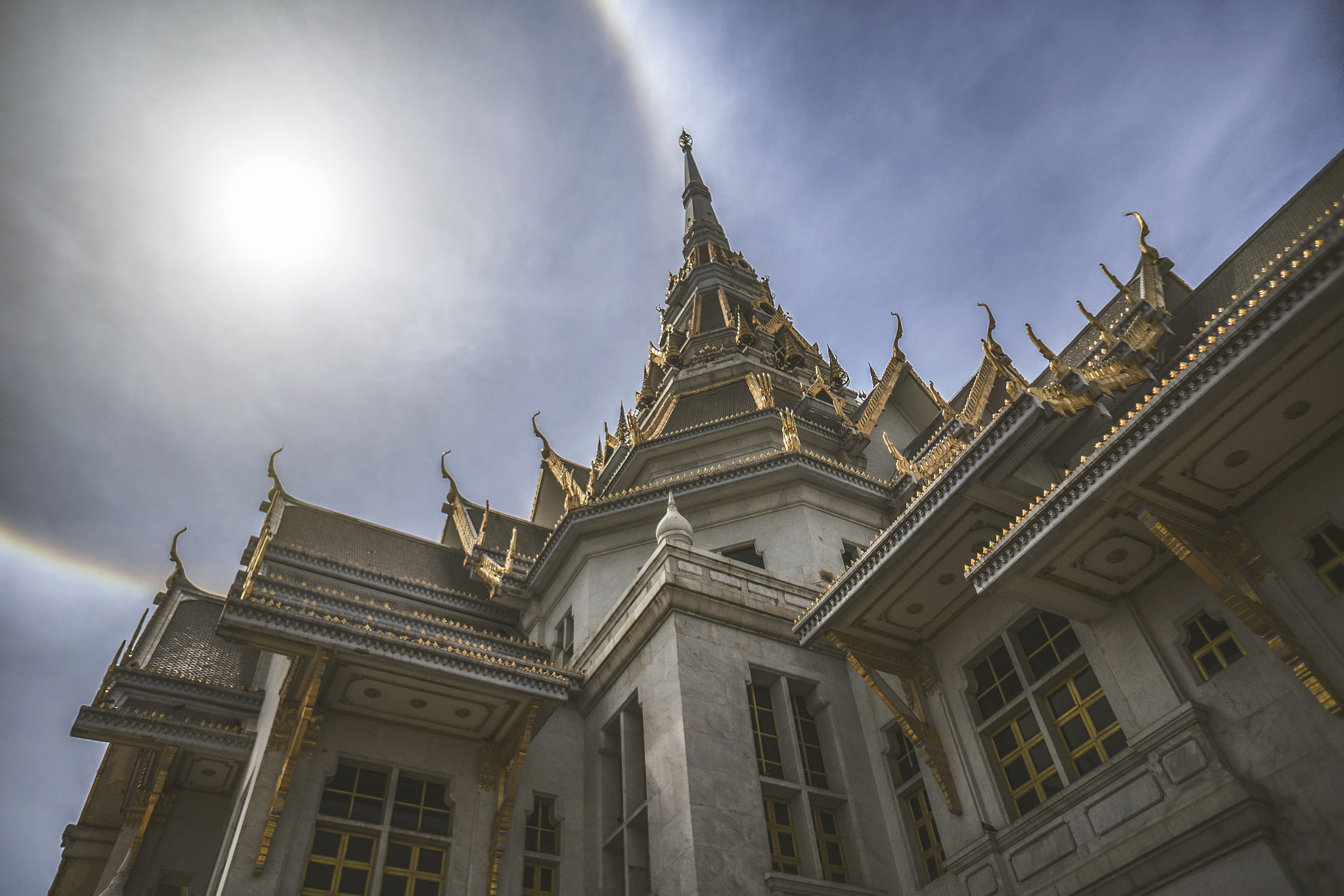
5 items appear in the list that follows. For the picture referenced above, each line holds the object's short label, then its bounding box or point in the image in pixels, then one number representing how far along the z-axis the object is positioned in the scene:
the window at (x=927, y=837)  13.23
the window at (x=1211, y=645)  10.45
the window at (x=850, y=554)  19.53
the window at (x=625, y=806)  14.20
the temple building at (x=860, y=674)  9.71
